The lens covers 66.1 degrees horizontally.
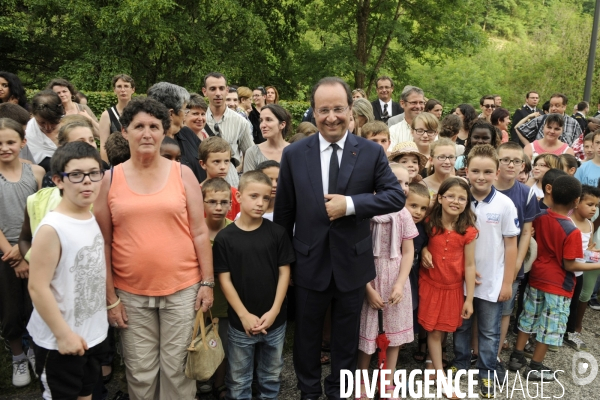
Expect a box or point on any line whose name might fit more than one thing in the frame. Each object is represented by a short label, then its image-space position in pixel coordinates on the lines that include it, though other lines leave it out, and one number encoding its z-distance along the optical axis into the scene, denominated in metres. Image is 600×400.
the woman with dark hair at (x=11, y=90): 5.33
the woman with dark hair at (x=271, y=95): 9.05
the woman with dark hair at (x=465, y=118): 6.47
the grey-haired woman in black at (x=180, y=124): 3.72
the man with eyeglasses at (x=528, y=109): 9.89
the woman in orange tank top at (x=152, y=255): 2.67
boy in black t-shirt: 3.04
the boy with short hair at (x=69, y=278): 2.38
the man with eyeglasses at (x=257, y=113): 7.95
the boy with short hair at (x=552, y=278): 3.87
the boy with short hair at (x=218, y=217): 3.37
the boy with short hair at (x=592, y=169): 5.09
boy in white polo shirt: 3.62
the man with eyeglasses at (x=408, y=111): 5.77
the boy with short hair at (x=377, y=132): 4.55
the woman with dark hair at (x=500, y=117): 7.07
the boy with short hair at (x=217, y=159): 3.89
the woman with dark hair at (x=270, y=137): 4.61
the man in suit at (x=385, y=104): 7.32
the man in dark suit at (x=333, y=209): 2.78
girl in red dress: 3.58
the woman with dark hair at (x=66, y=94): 5.82
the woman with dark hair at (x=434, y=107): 7.28
